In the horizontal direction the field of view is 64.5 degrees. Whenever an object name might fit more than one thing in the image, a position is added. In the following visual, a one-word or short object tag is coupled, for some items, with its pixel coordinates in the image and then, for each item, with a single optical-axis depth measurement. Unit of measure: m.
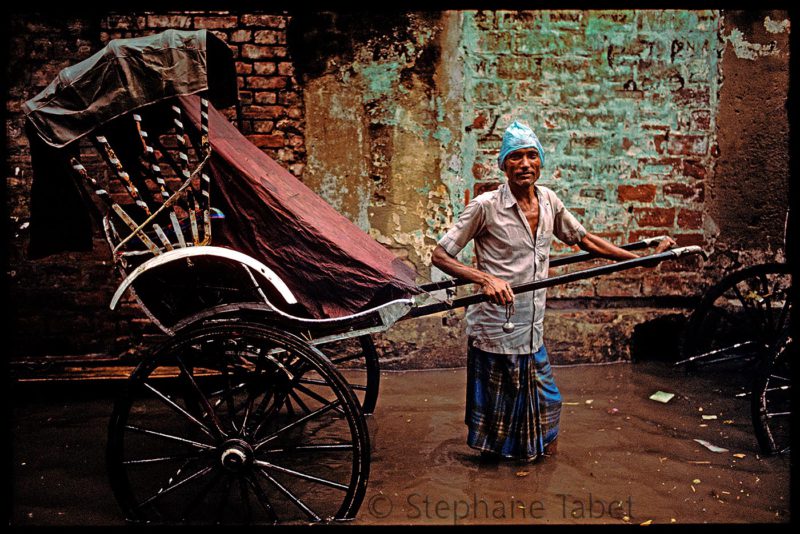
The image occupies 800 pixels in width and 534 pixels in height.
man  3.22
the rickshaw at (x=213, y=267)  2.62
